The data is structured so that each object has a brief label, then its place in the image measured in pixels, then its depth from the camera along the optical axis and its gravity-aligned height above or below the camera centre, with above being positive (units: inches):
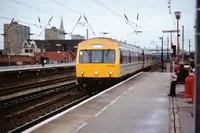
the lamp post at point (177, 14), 948.0 +124.6
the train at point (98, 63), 802.2 -6.5
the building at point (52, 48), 3105.8 +121.5
